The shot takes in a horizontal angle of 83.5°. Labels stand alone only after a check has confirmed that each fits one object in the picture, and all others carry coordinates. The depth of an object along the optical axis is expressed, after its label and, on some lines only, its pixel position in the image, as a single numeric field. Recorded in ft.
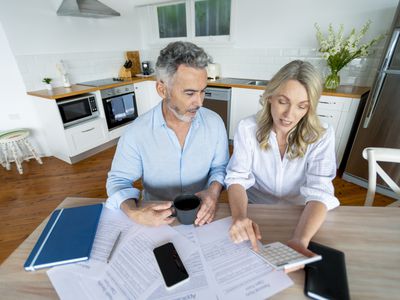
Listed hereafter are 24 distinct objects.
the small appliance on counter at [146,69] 13.43
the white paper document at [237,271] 1.80
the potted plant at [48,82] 9.47
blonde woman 2.88
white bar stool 8.59
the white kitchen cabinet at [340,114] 7.64
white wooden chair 3.42
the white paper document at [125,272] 1.82
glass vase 8.21
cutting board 13.00
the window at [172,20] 12.18
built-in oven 10.43
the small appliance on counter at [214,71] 11.04
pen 2.11
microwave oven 8.82
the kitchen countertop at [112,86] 7.69
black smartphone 1.87
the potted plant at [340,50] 7.60
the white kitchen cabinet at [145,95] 12.02
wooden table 1.84
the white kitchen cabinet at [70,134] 8.93
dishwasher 10.06
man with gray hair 3.10
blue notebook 2.06
